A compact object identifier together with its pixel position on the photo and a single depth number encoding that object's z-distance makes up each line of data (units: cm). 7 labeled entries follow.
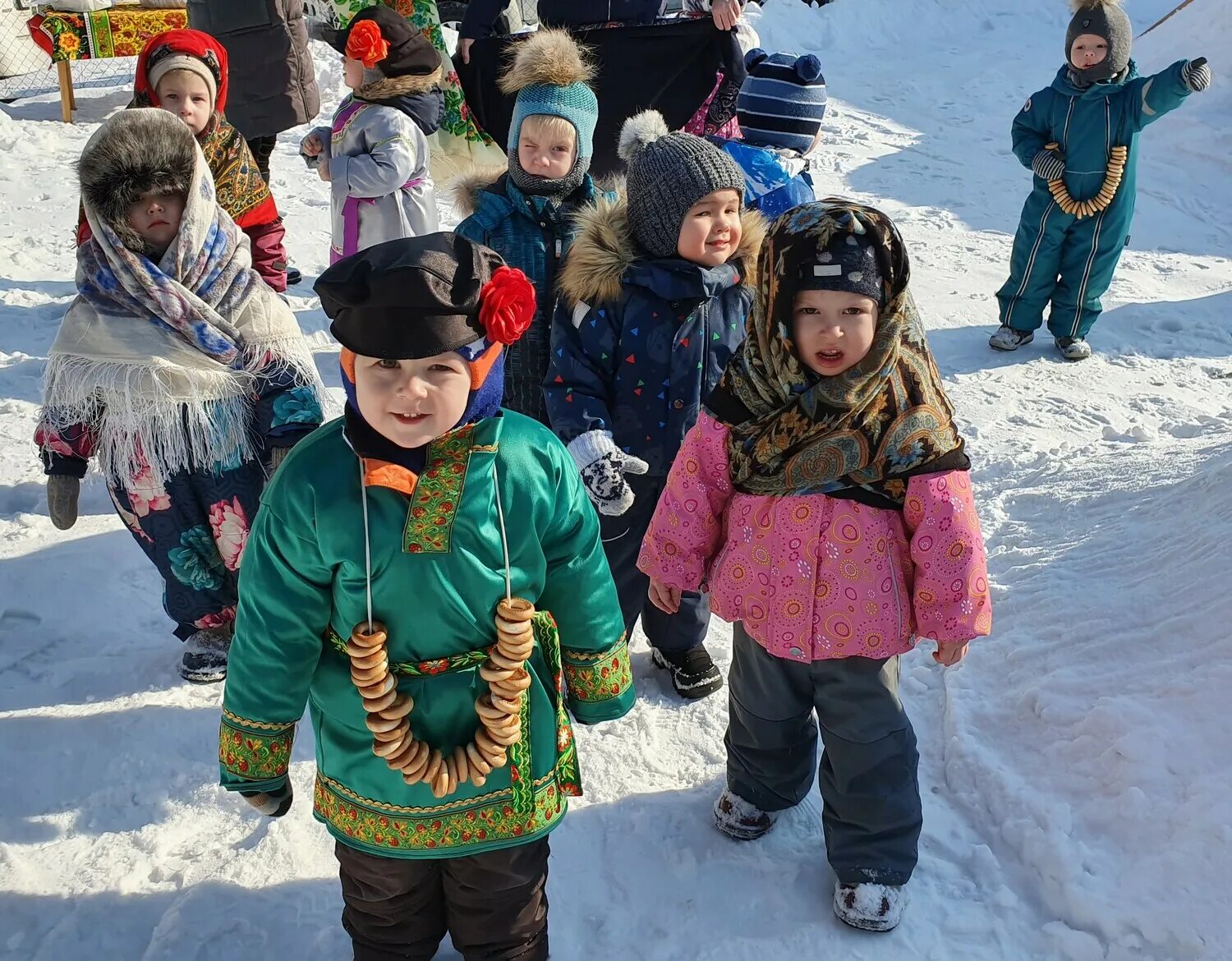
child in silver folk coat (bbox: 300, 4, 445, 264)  405
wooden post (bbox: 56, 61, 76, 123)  770
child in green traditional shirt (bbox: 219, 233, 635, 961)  159
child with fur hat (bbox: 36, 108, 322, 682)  246
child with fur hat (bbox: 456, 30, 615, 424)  297
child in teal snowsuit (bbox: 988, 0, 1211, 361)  474
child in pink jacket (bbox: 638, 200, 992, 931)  188
